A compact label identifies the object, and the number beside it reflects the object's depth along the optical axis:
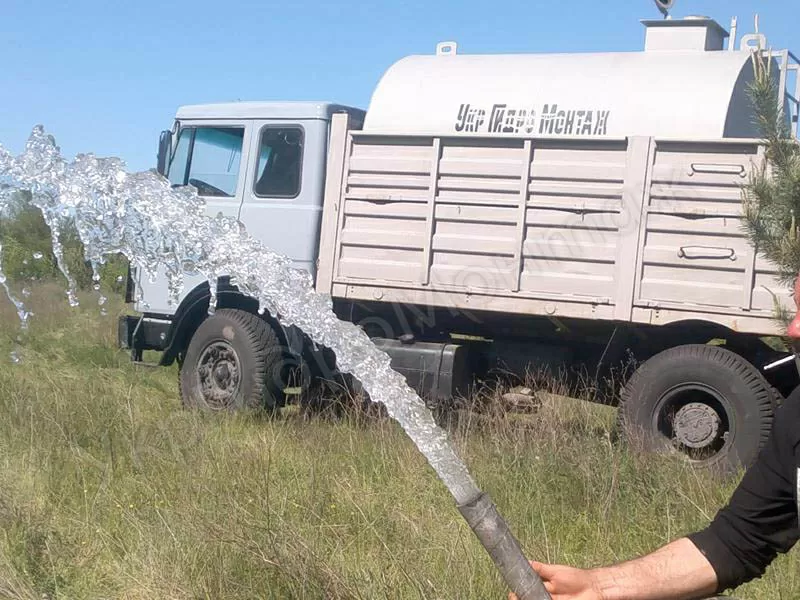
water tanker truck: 6.92
